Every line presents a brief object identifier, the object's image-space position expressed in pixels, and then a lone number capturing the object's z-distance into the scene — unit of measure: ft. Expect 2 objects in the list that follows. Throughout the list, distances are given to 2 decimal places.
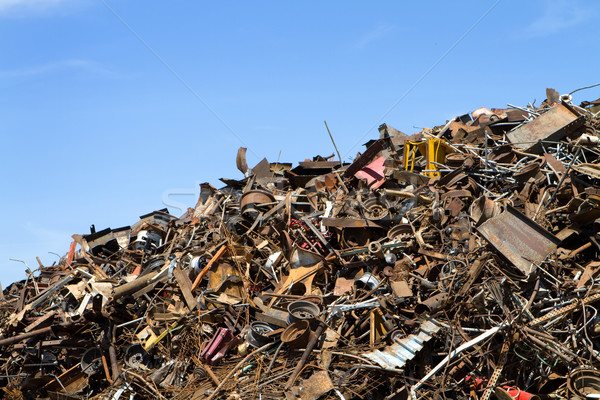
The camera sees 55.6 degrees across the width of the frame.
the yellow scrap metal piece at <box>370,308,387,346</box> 23.73
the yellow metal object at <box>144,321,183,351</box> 27.68
